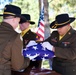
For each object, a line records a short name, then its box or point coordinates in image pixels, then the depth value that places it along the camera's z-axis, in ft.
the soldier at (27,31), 16.95
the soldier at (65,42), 12.25
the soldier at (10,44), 10.03
